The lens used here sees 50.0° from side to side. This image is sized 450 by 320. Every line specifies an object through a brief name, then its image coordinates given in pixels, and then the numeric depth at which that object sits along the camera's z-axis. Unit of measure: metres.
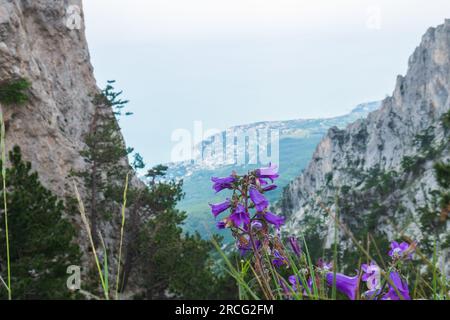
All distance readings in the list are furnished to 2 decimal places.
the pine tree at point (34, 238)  14.08
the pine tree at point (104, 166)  28.25
